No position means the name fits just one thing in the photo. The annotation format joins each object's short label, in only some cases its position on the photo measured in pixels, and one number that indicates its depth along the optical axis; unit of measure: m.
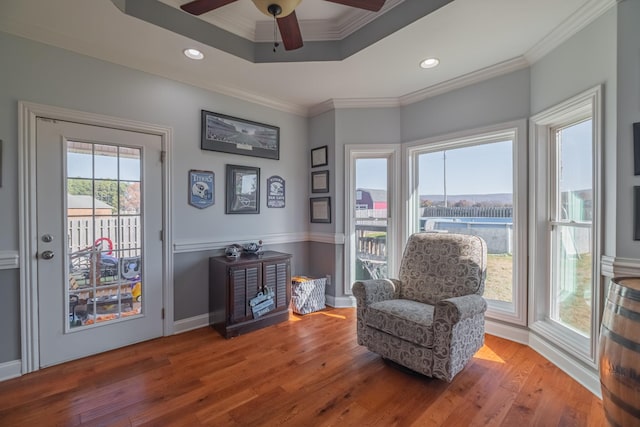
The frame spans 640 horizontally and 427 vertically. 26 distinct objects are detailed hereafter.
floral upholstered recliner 1.86
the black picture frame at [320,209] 3.56
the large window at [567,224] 1.92
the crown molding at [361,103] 3.35
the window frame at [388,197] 3.35
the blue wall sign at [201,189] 2.83
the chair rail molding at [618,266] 1.66
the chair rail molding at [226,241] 2.78
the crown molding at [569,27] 1.81
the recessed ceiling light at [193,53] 2.35
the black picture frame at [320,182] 3.58
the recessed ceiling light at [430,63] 2.48
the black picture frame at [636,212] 1.65
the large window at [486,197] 2.55
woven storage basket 3.25
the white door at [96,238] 2.16
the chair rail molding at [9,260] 1.99
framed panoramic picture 2.93
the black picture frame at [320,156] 3.57
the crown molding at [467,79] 2.49
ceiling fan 1.48
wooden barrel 0.95
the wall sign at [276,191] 3.44
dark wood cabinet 2.68
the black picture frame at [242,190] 3.09
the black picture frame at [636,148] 1.65
